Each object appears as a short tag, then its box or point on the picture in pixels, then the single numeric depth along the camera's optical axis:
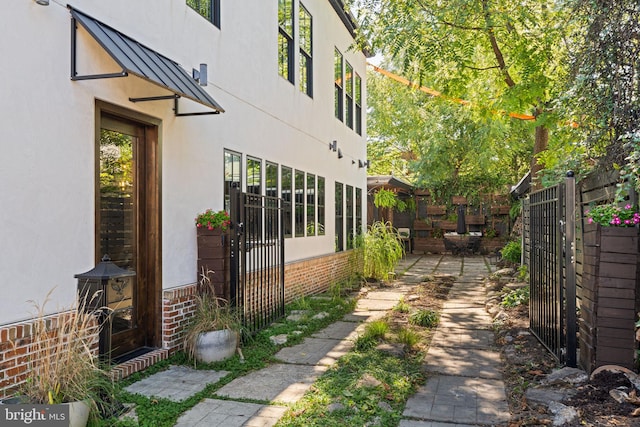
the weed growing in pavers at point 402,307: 7.86
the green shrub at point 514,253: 12.44
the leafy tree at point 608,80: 4.30
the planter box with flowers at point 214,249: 5.47
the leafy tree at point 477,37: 7.79
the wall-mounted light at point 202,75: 5.14
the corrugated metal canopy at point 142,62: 3.79
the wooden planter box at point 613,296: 3.96
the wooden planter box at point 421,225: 19.76
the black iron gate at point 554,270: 4.52
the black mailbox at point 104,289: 3.42
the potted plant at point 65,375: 2.98
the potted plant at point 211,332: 4.84
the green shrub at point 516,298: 7.64
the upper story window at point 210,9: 5.78
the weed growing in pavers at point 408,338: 5.69
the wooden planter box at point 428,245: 19.55
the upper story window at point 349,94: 13.02
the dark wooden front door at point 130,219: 4.41
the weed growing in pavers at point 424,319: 6.96
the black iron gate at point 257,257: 5.50
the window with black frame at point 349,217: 12.77
